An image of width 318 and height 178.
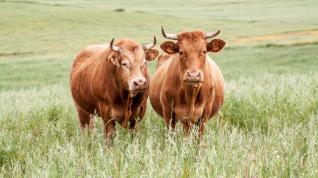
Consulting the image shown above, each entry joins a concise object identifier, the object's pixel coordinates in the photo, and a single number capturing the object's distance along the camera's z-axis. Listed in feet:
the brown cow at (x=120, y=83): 50.14
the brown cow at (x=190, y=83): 47.88
